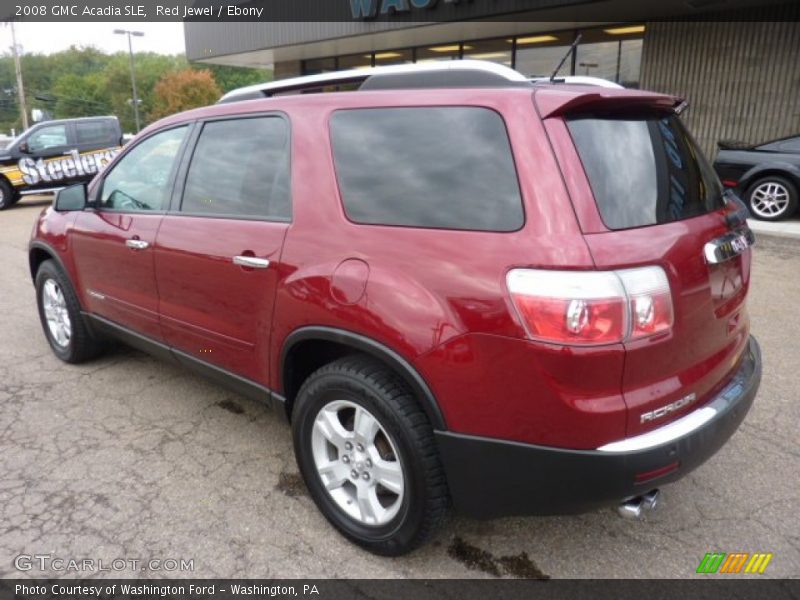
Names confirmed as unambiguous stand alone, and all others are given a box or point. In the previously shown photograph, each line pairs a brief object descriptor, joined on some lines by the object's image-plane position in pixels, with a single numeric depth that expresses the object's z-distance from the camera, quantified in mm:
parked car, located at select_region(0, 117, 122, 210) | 13539
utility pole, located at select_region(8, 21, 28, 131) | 35869
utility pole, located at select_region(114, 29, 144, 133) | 38262
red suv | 1849
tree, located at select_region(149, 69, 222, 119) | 60188
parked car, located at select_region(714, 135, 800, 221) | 8781
